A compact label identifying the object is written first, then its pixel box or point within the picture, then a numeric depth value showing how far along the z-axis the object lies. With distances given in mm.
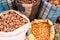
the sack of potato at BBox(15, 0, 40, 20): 1676
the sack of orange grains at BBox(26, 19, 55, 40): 1642
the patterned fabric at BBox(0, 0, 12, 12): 1757
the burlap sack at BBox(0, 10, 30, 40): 1370
